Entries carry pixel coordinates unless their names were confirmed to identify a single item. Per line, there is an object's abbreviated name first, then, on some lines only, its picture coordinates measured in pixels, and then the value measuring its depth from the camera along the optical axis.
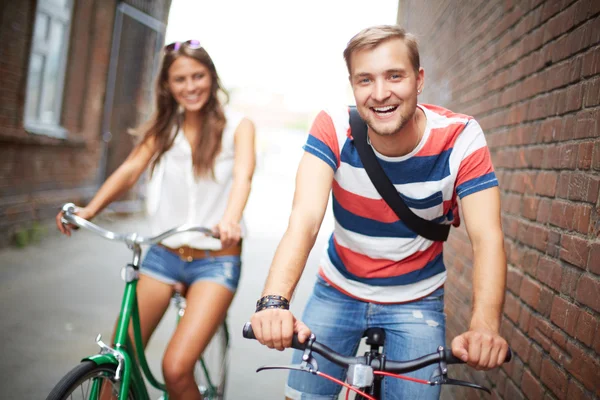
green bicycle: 2.18
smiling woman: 2.78
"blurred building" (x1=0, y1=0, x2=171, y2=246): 7.96
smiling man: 1.96
